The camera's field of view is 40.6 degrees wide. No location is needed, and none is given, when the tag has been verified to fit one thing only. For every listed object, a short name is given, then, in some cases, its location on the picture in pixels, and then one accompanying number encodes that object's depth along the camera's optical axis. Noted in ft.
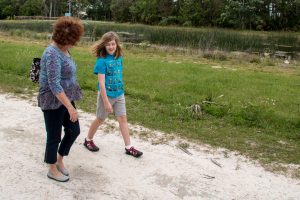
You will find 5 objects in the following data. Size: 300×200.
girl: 15.90
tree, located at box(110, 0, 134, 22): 286.66
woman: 12.76
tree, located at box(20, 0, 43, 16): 303.83
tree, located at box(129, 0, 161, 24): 269.64
